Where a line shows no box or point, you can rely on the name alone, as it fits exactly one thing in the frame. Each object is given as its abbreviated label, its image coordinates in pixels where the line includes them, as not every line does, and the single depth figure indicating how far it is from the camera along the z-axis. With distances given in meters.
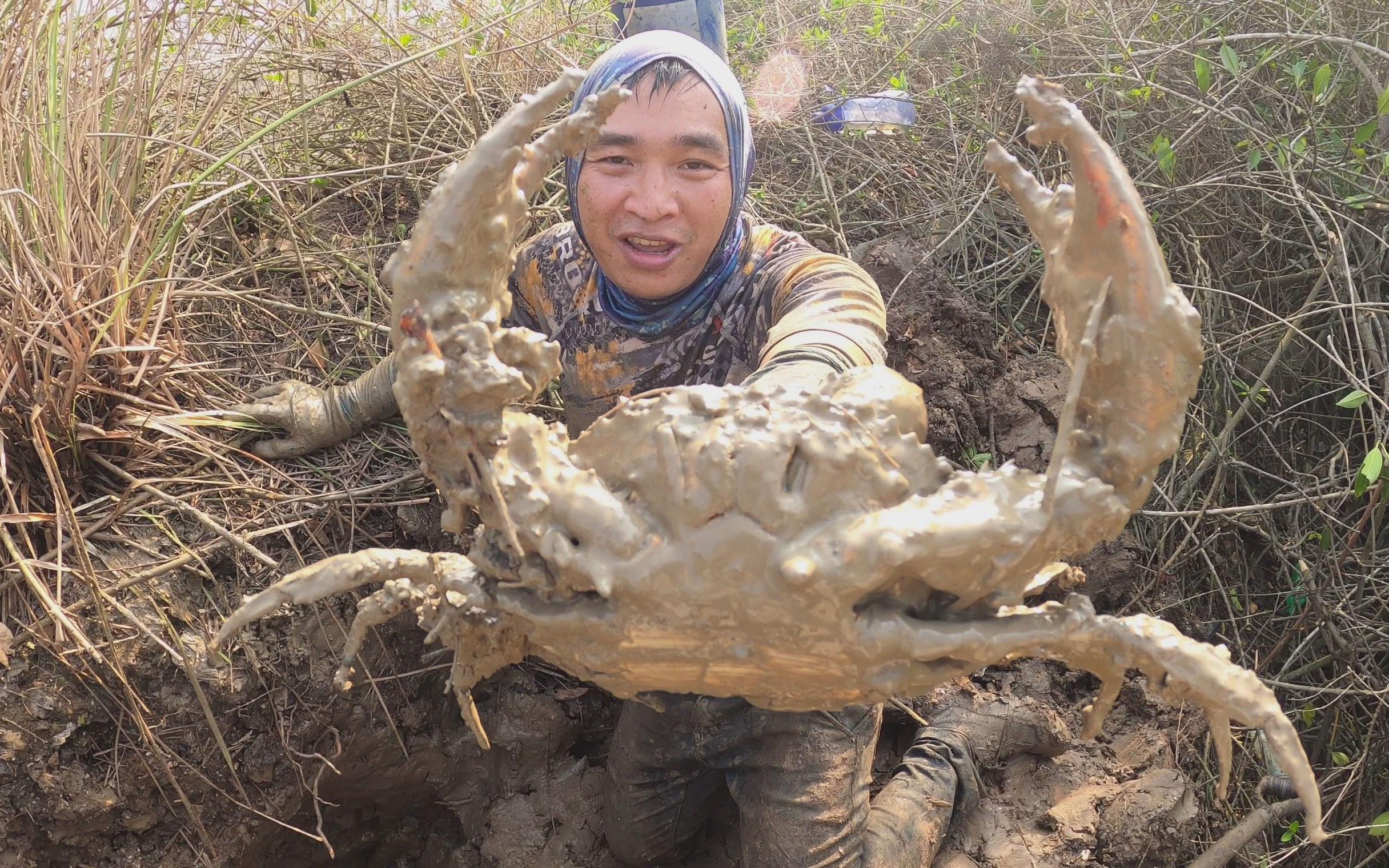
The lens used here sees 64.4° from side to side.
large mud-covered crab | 1.07
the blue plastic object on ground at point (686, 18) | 2.62
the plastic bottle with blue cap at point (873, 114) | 3.15
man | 1.83
